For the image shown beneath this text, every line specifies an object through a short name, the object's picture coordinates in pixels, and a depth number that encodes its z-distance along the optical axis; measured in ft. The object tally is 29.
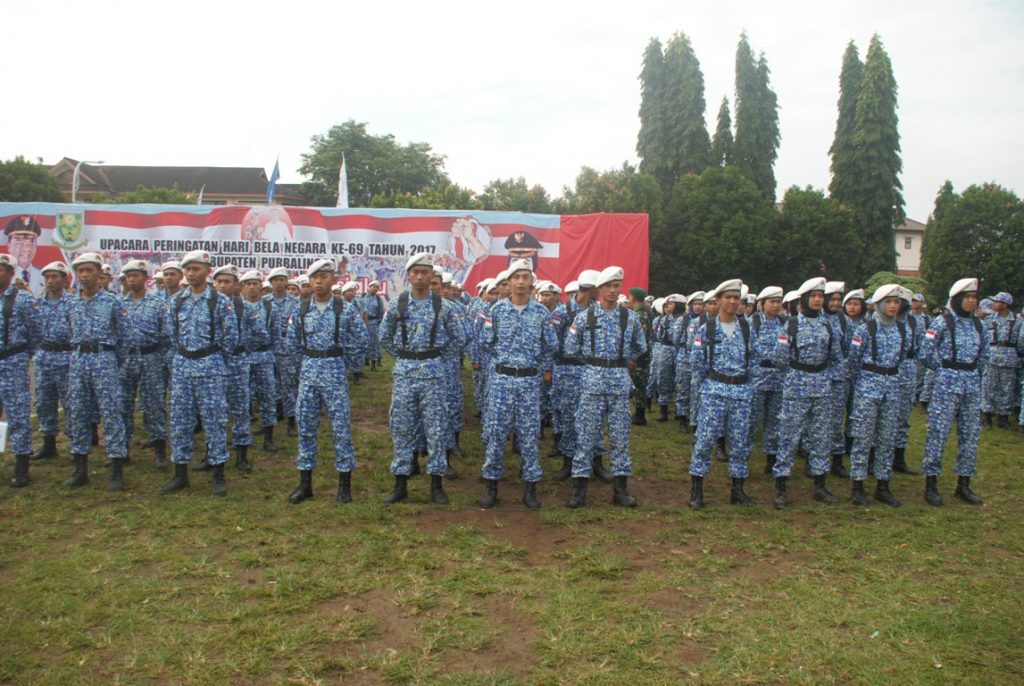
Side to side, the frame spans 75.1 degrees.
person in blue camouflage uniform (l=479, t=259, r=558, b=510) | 20.99
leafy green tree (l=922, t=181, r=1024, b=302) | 91.66
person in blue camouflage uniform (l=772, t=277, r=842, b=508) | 23.18
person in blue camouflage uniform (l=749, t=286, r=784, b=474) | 26.00
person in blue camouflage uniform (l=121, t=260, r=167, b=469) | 26.20
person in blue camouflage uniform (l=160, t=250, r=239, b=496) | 21.76
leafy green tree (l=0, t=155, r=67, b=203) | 105.19
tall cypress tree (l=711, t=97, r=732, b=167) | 143.13
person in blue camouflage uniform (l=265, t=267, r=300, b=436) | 31.45
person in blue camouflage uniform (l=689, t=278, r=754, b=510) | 21.45
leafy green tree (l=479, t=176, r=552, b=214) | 124.26
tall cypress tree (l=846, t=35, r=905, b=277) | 129.59
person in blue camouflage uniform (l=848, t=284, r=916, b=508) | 22.74
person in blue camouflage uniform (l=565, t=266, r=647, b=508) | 21.53
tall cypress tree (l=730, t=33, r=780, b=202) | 141.08
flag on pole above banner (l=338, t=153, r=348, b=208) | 70.86
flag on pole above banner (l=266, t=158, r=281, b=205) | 68.05
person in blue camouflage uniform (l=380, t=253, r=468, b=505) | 21.04
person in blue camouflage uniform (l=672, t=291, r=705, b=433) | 36.07
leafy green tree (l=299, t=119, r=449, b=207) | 135.13
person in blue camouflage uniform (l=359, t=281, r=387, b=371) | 51.96
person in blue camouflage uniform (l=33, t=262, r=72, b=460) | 23.75
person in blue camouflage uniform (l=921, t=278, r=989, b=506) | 22.84
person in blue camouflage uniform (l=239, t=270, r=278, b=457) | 29.55
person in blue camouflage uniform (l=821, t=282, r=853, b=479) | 25.23
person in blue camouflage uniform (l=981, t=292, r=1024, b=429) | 38.93
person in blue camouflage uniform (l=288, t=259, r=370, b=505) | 21.25
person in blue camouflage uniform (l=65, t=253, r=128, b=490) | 22.67
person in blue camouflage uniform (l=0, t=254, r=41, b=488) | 22.70
